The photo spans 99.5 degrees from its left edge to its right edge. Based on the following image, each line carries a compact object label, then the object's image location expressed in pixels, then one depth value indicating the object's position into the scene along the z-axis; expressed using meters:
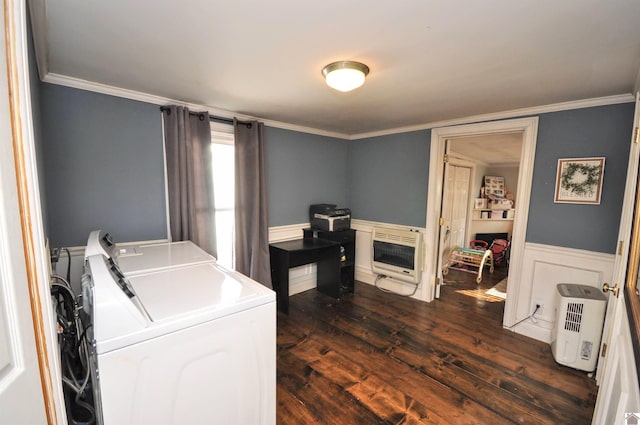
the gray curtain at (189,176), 2.46
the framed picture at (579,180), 2.30
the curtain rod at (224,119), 2.82
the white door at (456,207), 3.64
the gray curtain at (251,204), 2.97
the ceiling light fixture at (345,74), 1.68
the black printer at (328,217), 3.60
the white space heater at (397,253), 3.42
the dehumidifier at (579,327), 2.12
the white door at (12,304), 0.62
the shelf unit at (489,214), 5.51
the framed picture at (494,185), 5.74
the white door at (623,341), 0.94
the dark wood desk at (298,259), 3.09
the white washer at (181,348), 0.94
